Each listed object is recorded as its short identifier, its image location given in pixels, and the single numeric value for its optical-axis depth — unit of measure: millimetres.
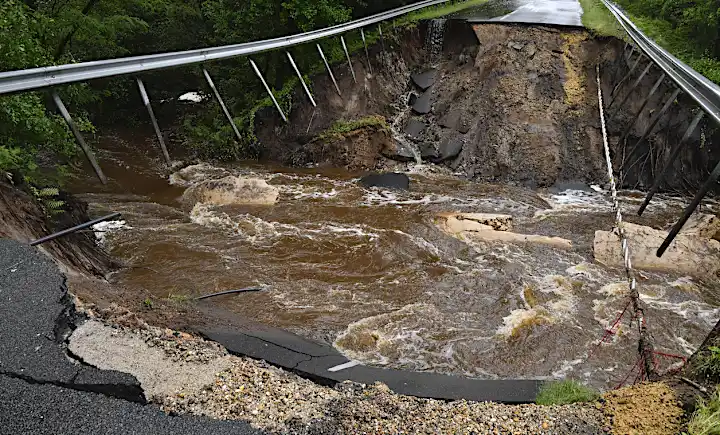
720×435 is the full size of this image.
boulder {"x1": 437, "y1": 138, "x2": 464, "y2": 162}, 13305
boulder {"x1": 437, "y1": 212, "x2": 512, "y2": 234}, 9391
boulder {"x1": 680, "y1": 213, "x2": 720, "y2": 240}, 8977
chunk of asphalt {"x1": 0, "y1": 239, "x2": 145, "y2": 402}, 3066
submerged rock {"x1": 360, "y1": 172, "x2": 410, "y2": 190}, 11938
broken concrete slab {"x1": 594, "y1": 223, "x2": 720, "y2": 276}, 8109
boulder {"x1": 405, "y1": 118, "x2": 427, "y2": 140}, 14172
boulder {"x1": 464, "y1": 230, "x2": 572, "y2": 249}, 9000
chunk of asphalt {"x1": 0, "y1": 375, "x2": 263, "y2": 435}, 2652
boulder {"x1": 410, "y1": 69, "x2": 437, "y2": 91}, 15344
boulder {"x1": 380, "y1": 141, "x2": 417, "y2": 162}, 13469
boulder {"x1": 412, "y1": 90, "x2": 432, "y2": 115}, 14711
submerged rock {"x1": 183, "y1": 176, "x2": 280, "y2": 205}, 10484
